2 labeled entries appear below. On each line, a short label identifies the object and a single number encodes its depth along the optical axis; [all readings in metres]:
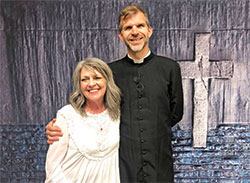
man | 1.81
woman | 1.69
